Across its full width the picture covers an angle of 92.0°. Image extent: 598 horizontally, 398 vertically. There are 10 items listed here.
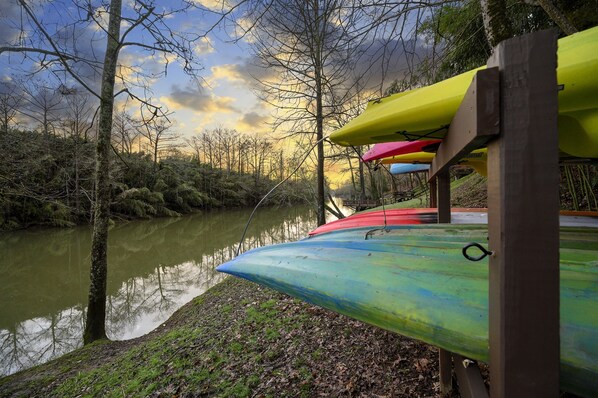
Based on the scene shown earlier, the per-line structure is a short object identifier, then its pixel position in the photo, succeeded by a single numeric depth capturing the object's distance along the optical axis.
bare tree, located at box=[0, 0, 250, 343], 4.73
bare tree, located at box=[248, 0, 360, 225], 6.78
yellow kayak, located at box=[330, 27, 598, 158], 0.88
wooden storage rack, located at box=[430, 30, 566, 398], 0.62
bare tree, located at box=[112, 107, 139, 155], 19.30
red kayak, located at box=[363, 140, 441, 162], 2.14
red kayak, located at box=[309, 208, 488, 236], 2.53
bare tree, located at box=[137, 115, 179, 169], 25.53
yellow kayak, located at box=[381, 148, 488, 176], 2.37
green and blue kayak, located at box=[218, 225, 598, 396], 0.75
